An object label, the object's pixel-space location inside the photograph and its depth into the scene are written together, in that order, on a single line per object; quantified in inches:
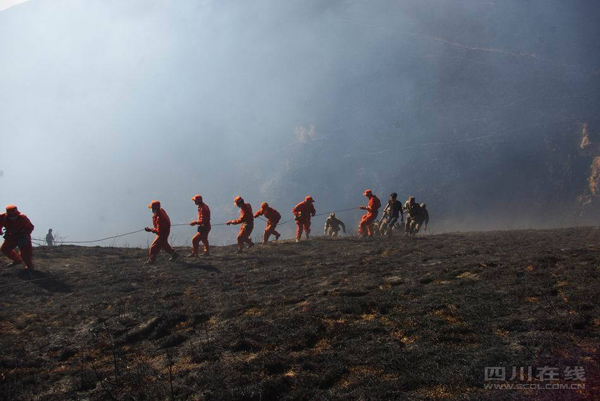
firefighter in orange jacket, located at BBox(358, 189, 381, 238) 687.7
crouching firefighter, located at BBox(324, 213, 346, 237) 846.5
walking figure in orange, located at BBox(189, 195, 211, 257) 525.0
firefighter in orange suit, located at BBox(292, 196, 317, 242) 692.1
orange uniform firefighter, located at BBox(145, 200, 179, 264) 481.7
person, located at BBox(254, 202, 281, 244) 654.9
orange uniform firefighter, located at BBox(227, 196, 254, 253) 575.8
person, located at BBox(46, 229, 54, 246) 806.0
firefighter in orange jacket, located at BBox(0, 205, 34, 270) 432.1
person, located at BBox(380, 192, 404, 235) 690.8
